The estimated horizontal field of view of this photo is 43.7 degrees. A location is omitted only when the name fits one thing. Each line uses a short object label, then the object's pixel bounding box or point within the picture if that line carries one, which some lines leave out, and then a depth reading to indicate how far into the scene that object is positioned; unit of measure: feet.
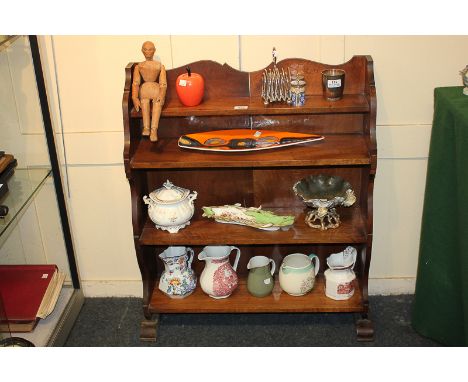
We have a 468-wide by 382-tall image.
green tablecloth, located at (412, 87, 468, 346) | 6.63
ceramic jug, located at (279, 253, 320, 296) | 8.04
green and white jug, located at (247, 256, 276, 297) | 8.16
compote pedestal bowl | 7.57
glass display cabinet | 7.30
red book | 8.14
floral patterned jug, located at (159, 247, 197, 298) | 8.21
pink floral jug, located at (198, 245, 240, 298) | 8.09
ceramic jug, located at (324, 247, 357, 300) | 8.06
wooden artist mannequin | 7.06
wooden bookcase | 7.09
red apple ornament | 7.11
